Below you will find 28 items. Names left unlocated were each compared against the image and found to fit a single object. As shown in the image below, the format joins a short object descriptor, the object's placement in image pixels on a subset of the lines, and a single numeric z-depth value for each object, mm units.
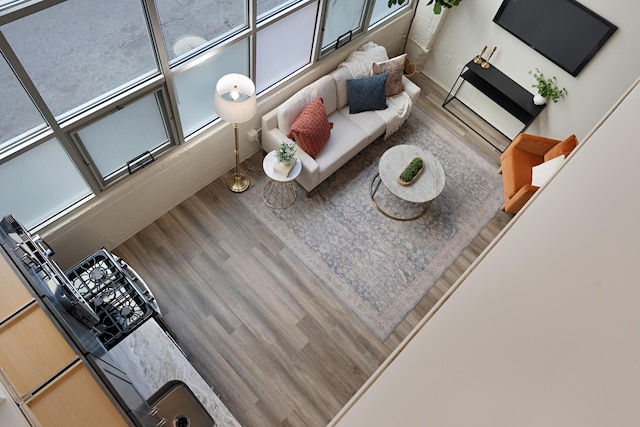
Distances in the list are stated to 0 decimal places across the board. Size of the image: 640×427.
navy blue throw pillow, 5016
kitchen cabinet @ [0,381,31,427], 1608
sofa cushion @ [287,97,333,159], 4531
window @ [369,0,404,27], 5129
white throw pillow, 4377
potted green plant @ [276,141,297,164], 4336
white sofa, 4633
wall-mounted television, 4457
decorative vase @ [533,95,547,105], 5102
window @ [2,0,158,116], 2605
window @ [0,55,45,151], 2639
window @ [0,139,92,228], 3066
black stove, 3244
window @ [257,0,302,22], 3850
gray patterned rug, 4461
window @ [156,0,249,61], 3229
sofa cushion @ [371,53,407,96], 5082
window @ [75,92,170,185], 3383
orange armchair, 4742
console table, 5172
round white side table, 4531
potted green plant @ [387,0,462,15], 4980
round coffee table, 4633
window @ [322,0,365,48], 4613
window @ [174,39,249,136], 3775
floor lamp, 3771
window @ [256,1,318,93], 4188
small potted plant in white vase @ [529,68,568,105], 5000
